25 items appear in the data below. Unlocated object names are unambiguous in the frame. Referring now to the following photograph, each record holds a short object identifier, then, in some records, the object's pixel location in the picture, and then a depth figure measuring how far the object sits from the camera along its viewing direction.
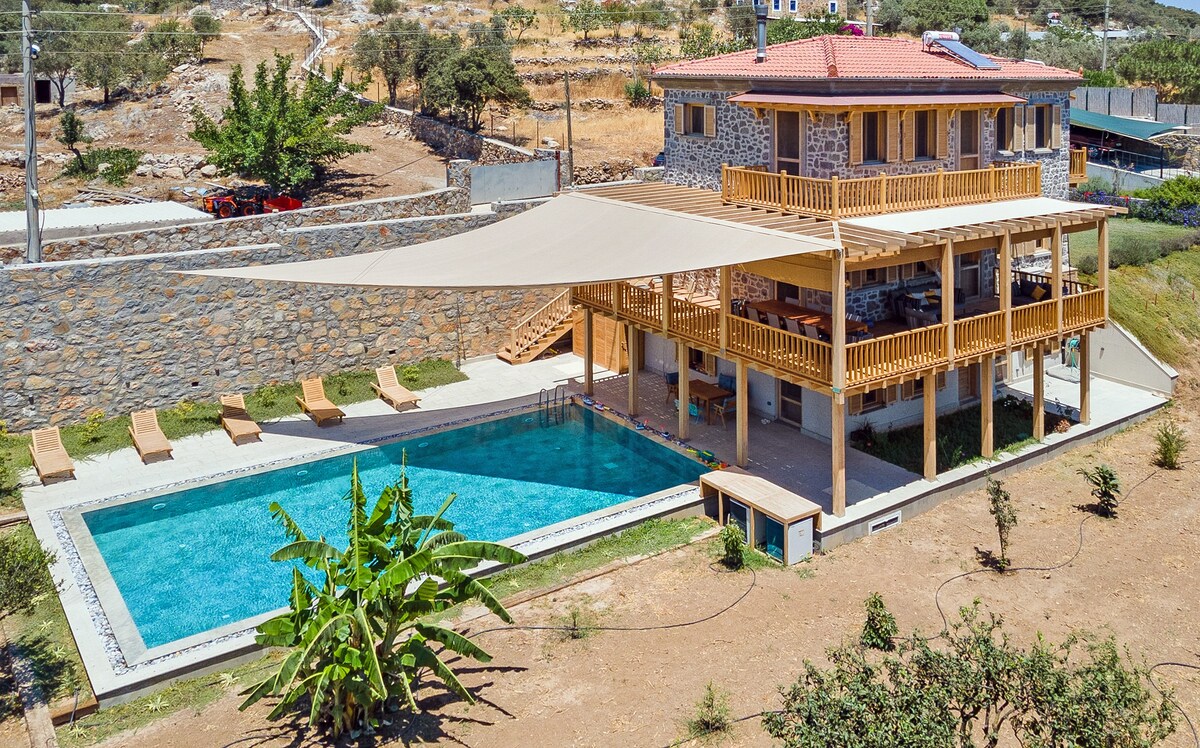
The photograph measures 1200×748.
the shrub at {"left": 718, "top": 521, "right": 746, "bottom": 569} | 16.92
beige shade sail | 17.94
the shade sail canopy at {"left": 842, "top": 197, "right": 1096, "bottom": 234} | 19.11
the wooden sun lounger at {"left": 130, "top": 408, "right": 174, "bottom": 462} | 21.61
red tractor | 33.00
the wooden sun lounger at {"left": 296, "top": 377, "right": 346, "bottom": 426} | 23.58
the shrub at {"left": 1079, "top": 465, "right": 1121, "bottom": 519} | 18.73
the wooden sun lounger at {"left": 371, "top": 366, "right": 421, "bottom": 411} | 24.61
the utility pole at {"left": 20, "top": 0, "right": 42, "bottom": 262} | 22.66
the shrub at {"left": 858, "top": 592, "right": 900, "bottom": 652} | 14.30
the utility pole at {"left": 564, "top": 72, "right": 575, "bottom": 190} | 33.16
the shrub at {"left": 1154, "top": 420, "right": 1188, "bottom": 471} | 20.84
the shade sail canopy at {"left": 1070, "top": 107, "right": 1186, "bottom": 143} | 42.09
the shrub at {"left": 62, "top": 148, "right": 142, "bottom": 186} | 38.03
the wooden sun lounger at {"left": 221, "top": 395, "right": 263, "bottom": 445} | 22.55
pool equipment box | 17.25
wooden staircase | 27.97
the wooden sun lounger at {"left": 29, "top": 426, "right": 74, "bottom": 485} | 20.52
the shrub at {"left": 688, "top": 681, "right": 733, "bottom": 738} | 12.67
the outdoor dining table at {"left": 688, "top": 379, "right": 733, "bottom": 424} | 22.70
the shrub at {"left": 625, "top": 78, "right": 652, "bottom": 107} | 51.66
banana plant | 11.77
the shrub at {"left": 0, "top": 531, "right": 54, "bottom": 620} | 12.82
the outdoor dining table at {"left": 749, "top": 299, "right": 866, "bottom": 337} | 20.56
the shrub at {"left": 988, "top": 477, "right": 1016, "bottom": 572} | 16.97
